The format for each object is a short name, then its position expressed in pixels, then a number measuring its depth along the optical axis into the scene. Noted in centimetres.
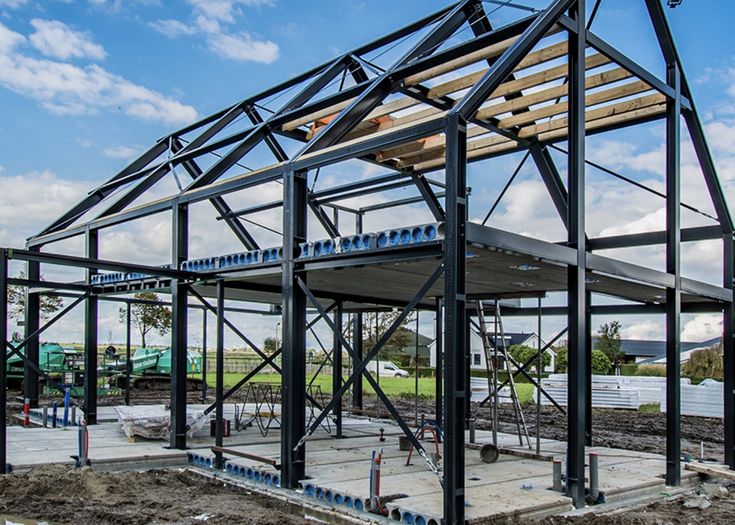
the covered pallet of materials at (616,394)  2561
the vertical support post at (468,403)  1441
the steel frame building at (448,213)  873
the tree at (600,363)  3872
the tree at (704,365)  3278
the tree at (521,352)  4231
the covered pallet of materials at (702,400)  2303
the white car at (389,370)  5131
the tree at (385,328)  4296
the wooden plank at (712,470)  1196
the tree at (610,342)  4600
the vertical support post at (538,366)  1223
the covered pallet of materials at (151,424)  1406
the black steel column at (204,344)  1934
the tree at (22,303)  3697
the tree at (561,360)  4173
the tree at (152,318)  4309
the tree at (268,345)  5195
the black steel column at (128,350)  1970
